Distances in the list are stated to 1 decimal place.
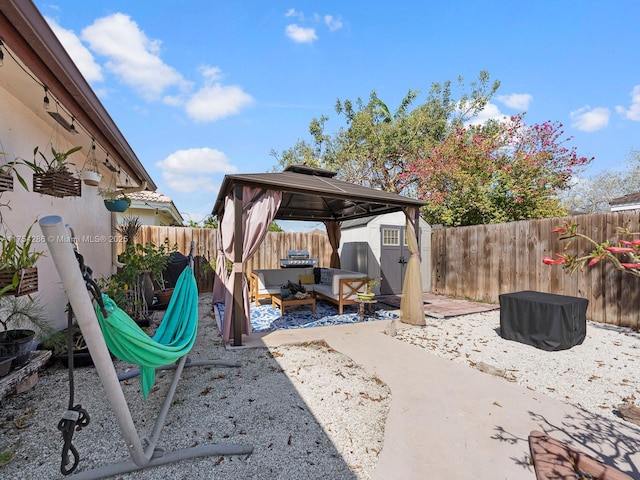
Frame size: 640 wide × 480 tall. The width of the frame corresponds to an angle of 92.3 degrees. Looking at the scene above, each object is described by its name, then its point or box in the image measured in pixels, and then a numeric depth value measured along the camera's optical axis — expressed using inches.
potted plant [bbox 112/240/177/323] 174.7
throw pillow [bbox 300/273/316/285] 285.4
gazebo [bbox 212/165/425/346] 159.2
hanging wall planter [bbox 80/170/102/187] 143.0
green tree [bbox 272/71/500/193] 527.5
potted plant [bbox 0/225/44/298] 84.4
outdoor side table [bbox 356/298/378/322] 208.8
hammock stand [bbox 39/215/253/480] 41.1
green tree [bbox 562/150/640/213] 644.7
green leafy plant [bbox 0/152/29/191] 87.8
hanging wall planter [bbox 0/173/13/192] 87.7
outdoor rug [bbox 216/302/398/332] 204.4
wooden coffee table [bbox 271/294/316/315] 224.5
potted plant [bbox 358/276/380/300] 210.1
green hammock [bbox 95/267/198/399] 57.4
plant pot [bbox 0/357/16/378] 82.7
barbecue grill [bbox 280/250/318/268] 293.3
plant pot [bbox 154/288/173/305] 239.3
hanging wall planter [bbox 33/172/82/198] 112.3
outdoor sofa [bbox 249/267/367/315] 237.6
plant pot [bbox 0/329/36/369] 87.1
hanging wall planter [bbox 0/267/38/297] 84.7
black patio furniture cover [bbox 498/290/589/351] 155.3
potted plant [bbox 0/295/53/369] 88.2
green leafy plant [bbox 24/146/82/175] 112.2
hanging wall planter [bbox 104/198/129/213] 182.9
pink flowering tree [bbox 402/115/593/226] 328.8
